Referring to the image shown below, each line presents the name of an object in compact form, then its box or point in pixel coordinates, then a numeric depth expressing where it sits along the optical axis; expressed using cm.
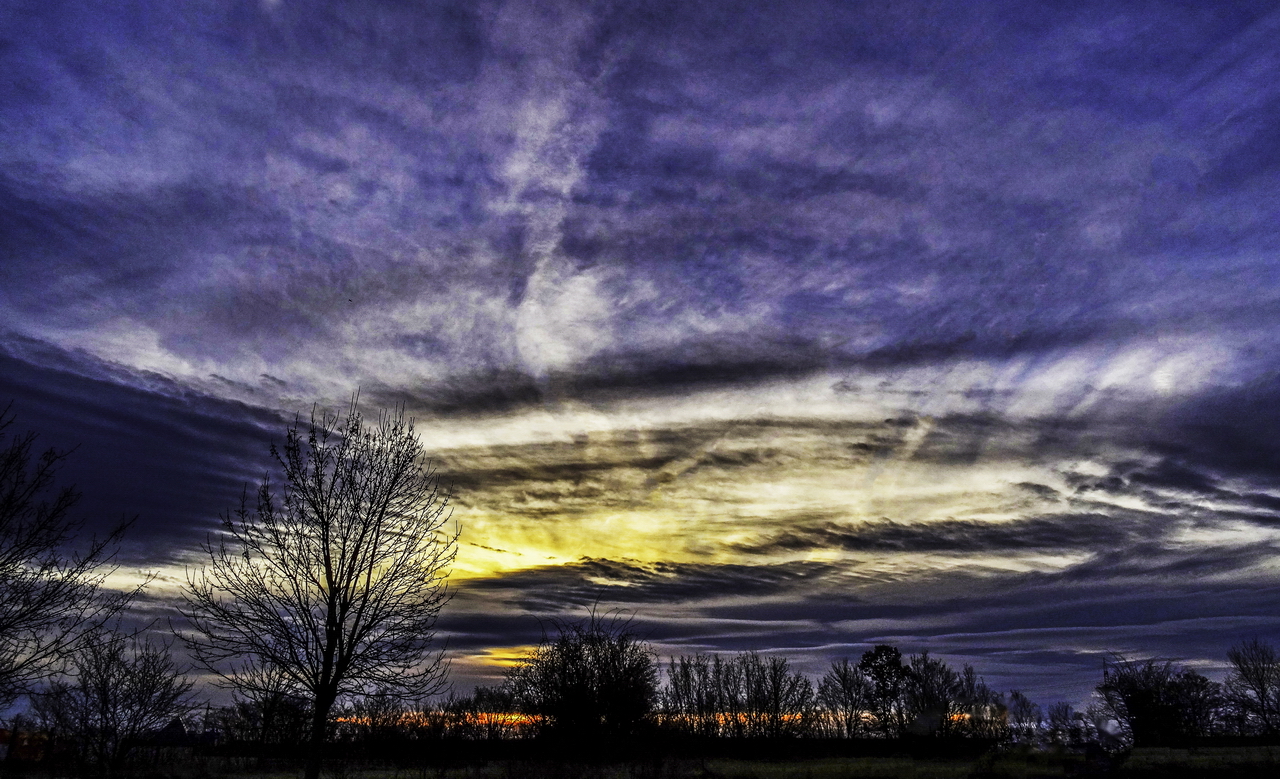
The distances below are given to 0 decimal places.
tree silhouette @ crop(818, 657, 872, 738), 7856
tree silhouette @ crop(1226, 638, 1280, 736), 6201
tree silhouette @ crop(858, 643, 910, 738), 7738
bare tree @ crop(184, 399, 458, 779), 1579
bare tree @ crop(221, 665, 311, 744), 1609
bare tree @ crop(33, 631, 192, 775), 2212
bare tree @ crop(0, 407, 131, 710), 1642
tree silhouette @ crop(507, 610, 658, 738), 3509
